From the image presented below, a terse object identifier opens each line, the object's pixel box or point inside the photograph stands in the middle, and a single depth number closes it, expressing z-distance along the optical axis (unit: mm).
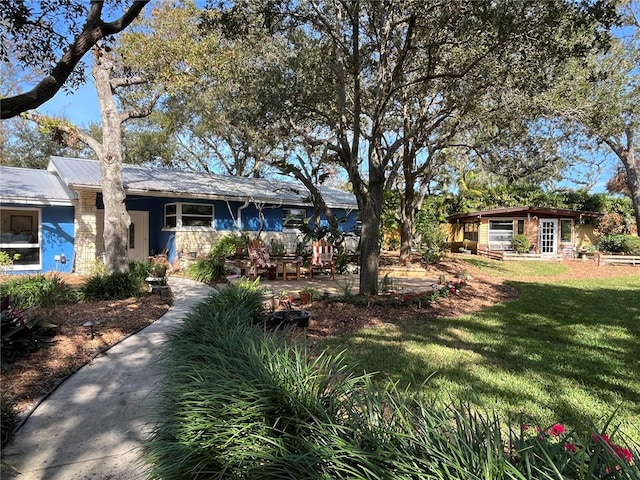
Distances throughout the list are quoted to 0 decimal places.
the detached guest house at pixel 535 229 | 21719
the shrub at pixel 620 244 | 19484
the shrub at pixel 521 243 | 20939
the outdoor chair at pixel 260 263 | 11883
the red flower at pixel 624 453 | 1768
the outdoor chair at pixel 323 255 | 12212
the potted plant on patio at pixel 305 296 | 8352
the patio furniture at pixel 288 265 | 12797
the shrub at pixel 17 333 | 4703
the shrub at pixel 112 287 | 8609
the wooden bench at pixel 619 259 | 18000
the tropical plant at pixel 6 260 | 11531
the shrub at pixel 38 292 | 7395
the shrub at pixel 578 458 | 1550
